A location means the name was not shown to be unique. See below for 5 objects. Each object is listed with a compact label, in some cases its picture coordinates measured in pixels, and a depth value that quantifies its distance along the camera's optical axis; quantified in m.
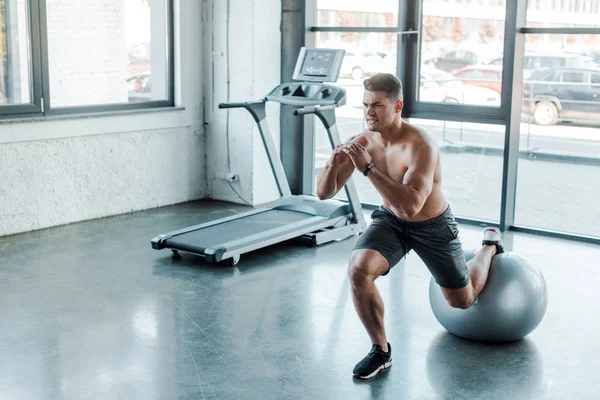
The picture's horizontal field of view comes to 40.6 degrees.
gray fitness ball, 3.76
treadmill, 5.36
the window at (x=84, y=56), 5.95
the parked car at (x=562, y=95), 6.04
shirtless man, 3.35
